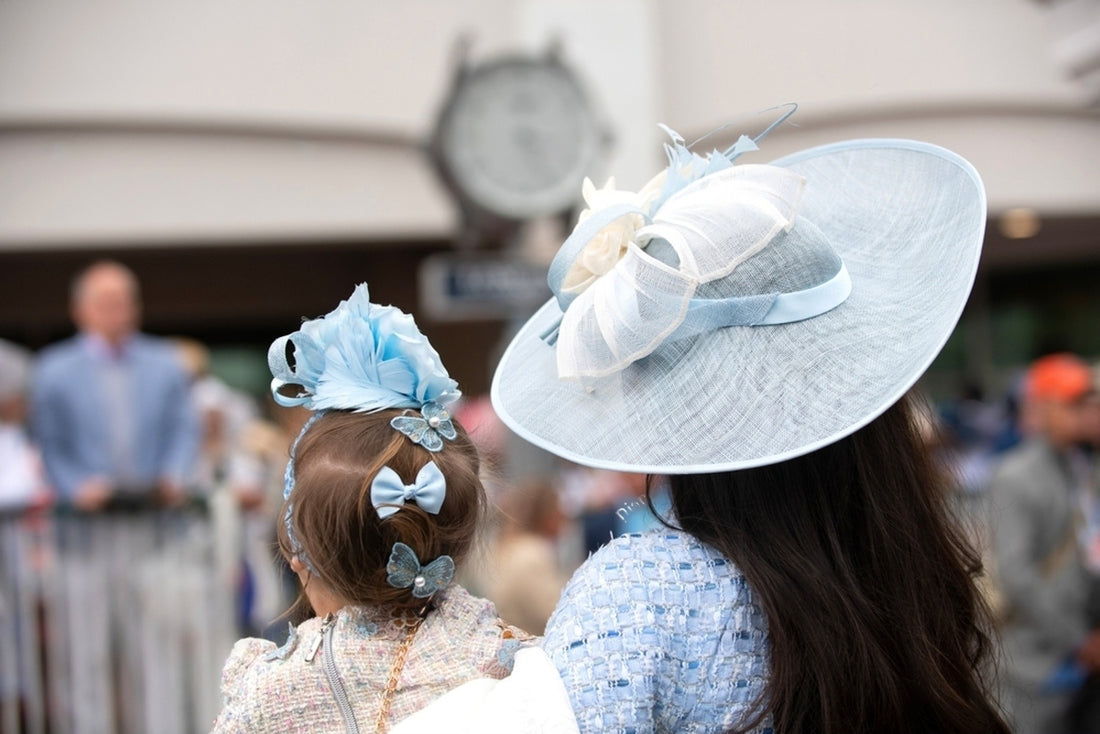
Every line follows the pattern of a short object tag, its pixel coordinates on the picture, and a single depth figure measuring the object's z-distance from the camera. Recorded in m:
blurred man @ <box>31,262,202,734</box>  4.80
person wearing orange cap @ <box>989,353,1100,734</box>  4.63
